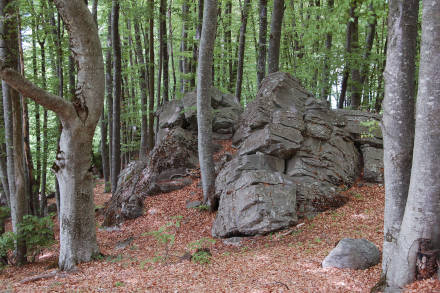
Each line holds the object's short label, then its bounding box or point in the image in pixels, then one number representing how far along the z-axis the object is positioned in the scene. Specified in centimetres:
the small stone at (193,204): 974
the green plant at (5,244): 735
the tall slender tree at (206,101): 882
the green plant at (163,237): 635
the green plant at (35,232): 728
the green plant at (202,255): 611
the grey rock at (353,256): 486
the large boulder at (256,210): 737
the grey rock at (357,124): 1059
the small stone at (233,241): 721
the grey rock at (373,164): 963
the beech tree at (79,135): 611
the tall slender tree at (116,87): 1201
